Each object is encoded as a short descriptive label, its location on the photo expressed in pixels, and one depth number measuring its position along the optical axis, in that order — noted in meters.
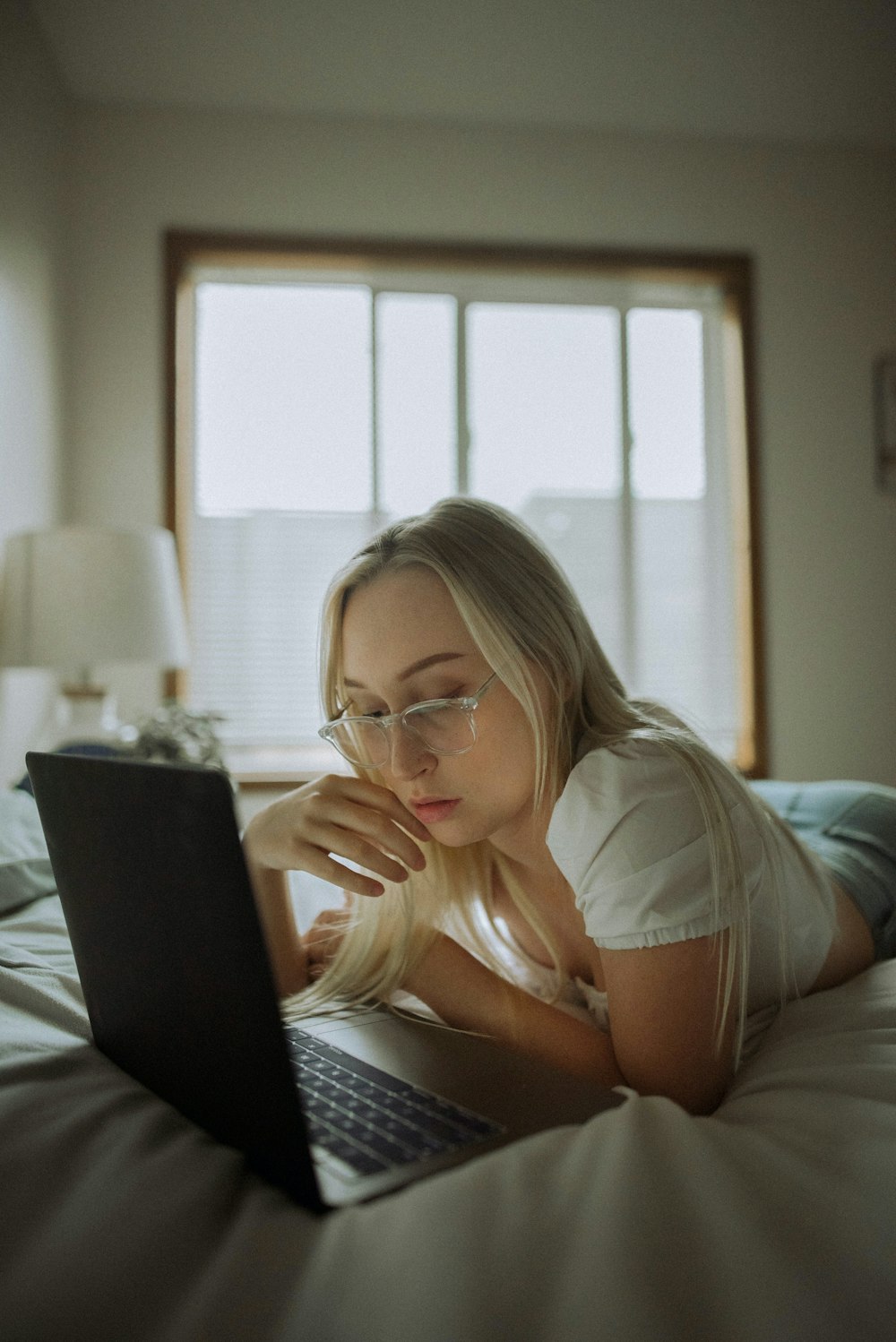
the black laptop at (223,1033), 0.50
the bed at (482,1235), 0.41
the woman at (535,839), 0.78
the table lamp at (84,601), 2.30
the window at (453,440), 3.27
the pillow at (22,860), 1.08
